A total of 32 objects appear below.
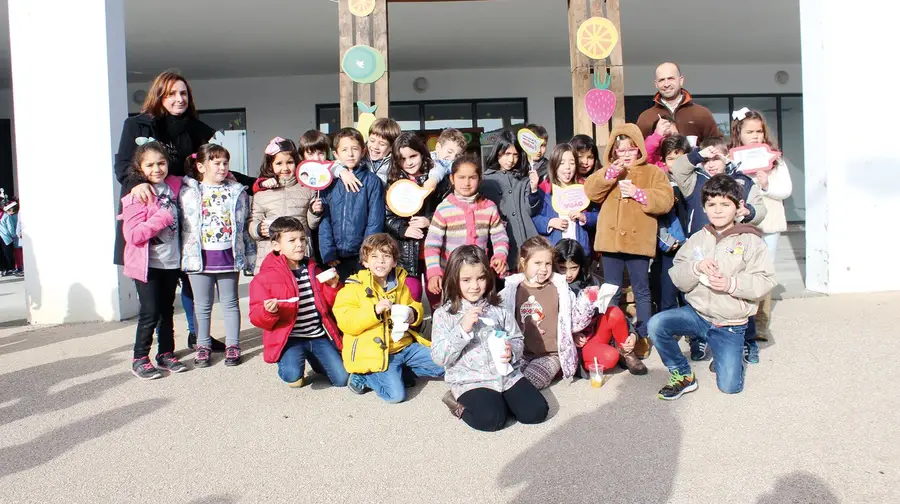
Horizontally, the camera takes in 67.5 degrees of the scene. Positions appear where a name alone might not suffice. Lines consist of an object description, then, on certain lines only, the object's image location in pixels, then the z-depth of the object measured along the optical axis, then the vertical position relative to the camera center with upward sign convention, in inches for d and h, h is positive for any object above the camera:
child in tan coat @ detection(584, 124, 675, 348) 152.1 +8.3
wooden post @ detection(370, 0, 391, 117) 200.2 +62.0
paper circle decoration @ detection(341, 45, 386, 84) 198.5 +55.3
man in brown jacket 179.0 +35.8
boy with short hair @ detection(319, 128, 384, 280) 154.3 +10.1
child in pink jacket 143.4 +2.6
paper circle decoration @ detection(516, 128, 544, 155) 166.6 +26.4
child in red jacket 138.2 -11.4
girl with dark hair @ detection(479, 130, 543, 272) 163.6 +13.8
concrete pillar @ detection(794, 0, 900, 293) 221.6 +30.5
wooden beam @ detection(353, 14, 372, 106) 201.9 +66.7
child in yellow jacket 131.8 -14.5
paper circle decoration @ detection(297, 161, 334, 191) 151.5 +17.8
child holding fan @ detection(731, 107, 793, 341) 163.0 +12.2
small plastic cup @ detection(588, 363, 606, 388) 134.6 -26.2
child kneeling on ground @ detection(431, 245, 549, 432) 114.9 -18.2
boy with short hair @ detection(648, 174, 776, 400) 127.2 -9.4
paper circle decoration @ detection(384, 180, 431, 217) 154.3 +12.3
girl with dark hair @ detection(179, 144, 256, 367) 151.9 +4.6
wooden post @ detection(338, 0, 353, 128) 199.6 +62.0
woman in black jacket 149.9 +30.7
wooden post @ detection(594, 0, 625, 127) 203.0 +54.4
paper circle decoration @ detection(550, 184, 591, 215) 159.2 +10.7
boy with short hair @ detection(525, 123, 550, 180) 172.4 +23.0
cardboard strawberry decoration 199.3 +41.2
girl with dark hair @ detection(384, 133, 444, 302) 159.5 +10.6
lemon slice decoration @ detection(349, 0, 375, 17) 200.4 +73.0
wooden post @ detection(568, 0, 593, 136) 201.9 +52.3
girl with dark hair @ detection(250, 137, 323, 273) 156.3 +12.9
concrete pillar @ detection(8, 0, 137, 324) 212.8 +36.9
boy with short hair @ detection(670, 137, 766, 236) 158.4 +15.8
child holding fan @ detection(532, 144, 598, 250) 161.8 +7.1
